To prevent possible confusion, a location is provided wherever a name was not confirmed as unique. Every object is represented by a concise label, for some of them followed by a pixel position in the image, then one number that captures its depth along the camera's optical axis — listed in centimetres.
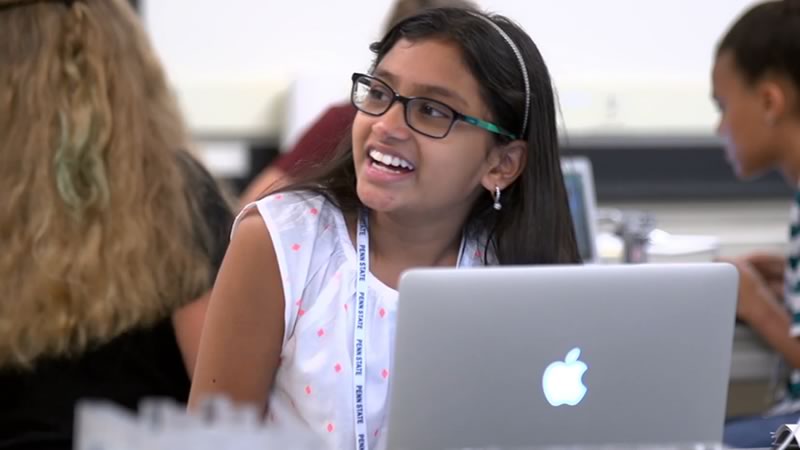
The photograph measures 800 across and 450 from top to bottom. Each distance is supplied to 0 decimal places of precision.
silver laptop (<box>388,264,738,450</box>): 275
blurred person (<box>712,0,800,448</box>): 386
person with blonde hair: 327
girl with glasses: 305
